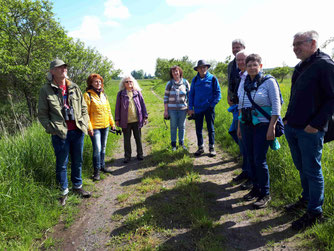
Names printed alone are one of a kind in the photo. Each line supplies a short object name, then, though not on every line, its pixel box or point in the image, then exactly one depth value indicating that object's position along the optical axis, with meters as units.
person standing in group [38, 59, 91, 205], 3.04
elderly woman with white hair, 4.93
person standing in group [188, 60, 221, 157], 4.91
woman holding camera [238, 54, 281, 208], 2.72
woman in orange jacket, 4.20
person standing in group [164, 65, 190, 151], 5.23
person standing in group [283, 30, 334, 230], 2.17
